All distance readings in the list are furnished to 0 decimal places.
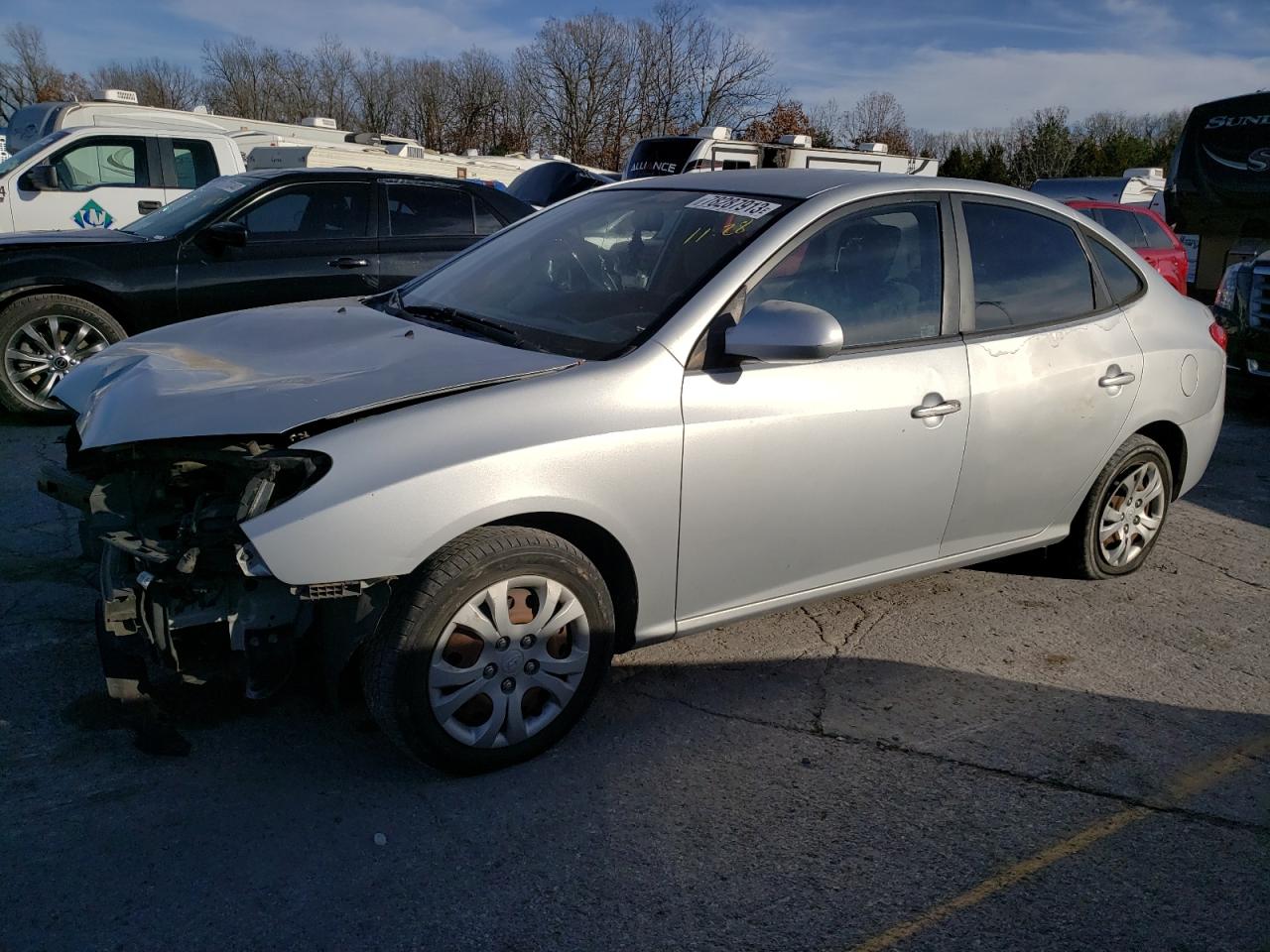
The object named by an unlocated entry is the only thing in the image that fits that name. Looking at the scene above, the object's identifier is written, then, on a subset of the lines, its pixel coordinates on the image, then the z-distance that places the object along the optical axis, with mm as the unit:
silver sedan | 2738
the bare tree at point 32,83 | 58750
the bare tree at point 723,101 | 41000
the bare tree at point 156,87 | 56209
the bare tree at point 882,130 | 44531
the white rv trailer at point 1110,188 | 19406
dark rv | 12539
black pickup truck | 8094
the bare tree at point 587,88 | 41812
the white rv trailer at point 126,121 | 13711
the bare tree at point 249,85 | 52250
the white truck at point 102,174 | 9367
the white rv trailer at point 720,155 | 16469
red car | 11703
